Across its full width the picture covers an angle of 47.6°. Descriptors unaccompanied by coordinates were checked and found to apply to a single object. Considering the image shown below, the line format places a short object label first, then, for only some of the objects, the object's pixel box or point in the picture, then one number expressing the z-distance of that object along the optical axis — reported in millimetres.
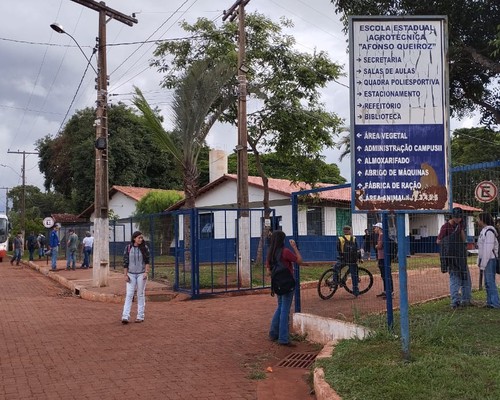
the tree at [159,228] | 15523
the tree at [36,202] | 63438
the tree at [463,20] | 9469
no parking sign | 6430
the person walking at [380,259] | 6934
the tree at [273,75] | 18875
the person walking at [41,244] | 32219
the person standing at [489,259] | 7902
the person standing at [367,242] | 9343
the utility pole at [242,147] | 14086
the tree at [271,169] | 42750
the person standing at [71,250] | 22141
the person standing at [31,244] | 31656
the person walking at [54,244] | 22891
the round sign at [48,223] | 28391
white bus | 34312
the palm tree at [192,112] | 16641
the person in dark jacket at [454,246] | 7344
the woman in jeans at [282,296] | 7922
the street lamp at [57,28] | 16453
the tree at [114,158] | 38594
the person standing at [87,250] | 23117
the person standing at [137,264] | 10102
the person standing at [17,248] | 29953
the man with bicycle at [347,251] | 8859
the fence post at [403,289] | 5680
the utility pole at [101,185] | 15520
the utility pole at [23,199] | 42428
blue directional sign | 5820
